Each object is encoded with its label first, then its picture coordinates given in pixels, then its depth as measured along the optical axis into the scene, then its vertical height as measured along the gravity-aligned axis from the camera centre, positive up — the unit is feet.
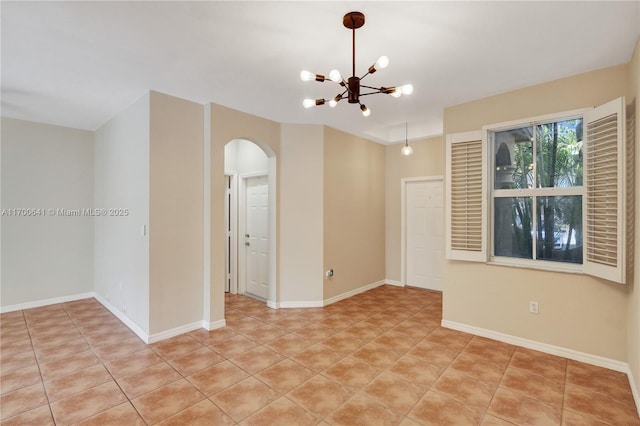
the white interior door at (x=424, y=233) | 17.84 -1.32
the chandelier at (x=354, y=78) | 6.73 +3.02
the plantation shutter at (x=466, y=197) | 11.63 +0.52
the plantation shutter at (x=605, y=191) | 8.39 +0.55
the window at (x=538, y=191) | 10.08 +0.68
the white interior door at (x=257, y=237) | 16.34 -1.42
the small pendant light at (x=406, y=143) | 16.30 +4.00
